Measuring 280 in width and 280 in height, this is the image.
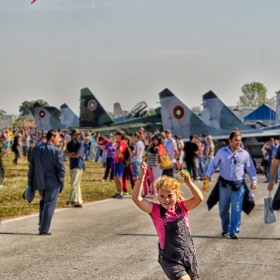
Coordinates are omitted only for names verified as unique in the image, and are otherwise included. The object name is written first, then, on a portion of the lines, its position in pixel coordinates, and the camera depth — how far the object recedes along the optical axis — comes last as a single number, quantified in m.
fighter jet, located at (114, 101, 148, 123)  62.22
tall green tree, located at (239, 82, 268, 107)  137.25
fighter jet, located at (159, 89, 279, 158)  46.72
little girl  5.88
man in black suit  11.46
